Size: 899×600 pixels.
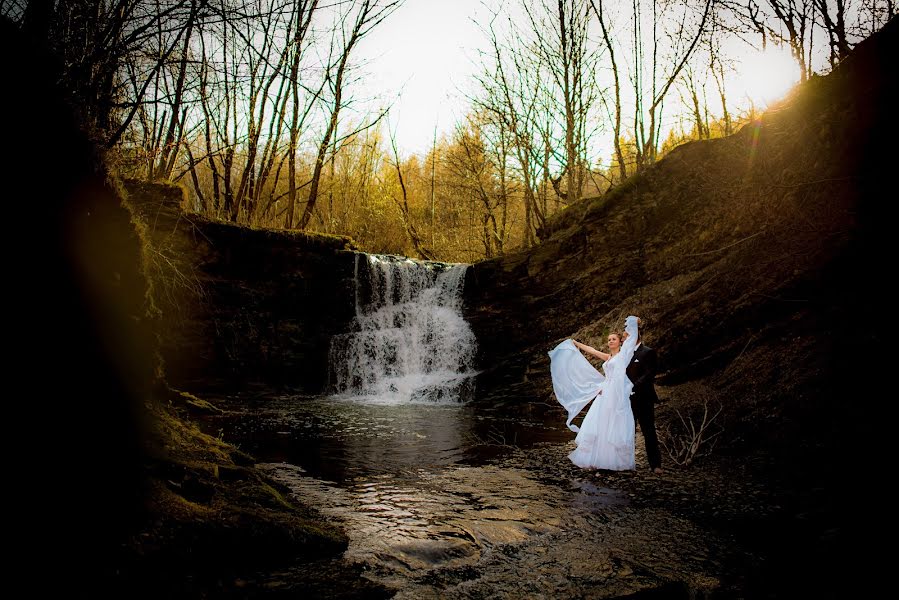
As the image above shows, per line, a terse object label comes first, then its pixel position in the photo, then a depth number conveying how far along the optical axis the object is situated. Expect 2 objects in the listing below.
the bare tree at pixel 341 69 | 15.52
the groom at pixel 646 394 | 5.93
